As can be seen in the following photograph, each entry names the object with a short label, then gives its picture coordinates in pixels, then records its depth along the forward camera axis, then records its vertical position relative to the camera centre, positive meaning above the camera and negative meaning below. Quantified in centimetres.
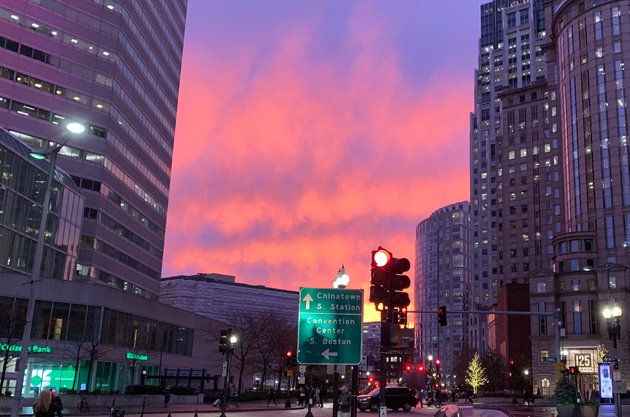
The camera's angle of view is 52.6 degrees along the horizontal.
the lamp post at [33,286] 2235 +208
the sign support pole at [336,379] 1231 -41
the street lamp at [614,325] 3350 +246
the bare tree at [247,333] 9213 +308
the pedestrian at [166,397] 5298 -379
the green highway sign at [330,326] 1132 +56
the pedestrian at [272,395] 6594 -416
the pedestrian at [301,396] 6631 -401
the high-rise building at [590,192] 11588 +3460
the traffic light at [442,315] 3866 +291
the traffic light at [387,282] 1192 +144
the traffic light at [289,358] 4203 -12
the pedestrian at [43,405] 1378 -128
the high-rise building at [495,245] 17700 +3551
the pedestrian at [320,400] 6544 -430
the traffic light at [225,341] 2905 +53
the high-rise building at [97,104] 8269 +3279
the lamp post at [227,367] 2959 -75
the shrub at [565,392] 3954 -139
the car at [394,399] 5222 -316
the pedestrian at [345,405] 3191 -228
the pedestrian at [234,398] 5841 -417
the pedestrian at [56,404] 2489 -232
